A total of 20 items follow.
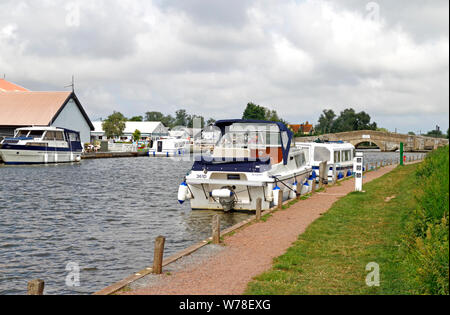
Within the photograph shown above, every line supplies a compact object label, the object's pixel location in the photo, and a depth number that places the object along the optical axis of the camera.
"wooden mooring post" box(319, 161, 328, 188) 26.42
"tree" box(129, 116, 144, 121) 147.62
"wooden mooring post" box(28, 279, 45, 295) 7.59
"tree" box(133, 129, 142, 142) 111.00
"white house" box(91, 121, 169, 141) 119.62
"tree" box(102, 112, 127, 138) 104.88
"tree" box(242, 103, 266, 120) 145.48
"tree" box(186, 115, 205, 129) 192.00
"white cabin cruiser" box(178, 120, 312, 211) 19.38
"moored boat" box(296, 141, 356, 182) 30.22
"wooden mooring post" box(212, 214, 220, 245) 12.60
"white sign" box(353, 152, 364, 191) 22.42
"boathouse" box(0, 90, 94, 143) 59.09
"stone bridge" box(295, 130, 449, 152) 119.56
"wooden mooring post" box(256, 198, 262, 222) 16.22
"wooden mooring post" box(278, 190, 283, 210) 18.70
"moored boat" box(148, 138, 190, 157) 75.19
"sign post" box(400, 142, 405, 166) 42.62
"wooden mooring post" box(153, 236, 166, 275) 9.87
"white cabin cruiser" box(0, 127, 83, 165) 45.81
